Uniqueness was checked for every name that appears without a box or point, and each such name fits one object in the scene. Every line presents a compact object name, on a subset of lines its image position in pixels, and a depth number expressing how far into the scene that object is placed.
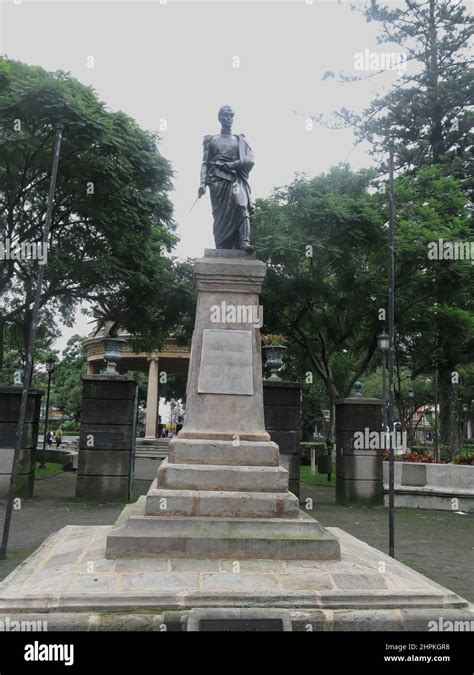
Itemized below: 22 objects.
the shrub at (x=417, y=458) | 16.33
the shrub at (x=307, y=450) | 33.19
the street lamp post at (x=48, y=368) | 24.41
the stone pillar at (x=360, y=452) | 15.09
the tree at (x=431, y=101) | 22.95
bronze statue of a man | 8.00
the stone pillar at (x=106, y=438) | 14.48
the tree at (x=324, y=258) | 15.85
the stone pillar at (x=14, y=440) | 14.23
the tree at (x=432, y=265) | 15.95
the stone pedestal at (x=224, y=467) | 5.87
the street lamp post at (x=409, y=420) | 40.97
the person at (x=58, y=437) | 38.92
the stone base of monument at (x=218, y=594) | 4.69
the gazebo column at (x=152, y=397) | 34.38
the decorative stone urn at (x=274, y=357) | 14.62
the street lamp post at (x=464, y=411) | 44.08
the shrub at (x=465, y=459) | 15.60
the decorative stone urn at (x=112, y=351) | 14.65
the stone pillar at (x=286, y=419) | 14.84
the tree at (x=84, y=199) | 14.01
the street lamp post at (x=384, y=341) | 16.53
